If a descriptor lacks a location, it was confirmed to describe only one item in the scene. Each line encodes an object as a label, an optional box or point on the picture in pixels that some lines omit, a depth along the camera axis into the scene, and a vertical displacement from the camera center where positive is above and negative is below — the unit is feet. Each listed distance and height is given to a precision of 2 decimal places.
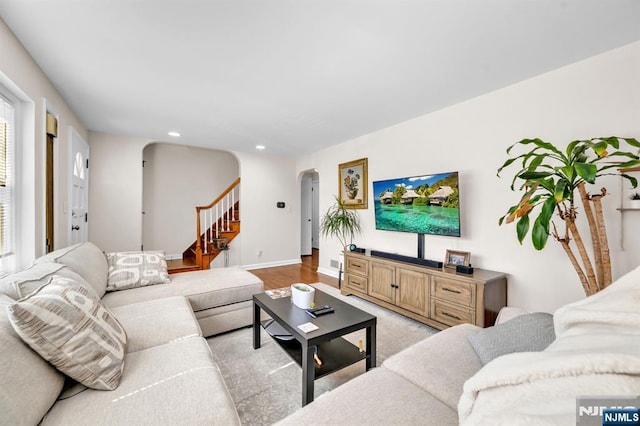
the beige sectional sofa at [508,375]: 1.67 -1.45
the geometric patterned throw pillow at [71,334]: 3.06 -1.56
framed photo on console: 8.48 -1.55
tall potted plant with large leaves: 5.15 +0.10
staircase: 15.15 -1.15
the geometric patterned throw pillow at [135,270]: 7.68 -1.74
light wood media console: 7.35 -2.61
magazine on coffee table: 7.16 -2.37
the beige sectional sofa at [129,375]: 2.77 -2.33
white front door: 9.87 +1.15
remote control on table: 5.87 -2.30
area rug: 5.07 -3.83
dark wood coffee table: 4.78 -2.44
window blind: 5.86 +0.96
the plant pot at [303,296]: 6.22 -2.04
